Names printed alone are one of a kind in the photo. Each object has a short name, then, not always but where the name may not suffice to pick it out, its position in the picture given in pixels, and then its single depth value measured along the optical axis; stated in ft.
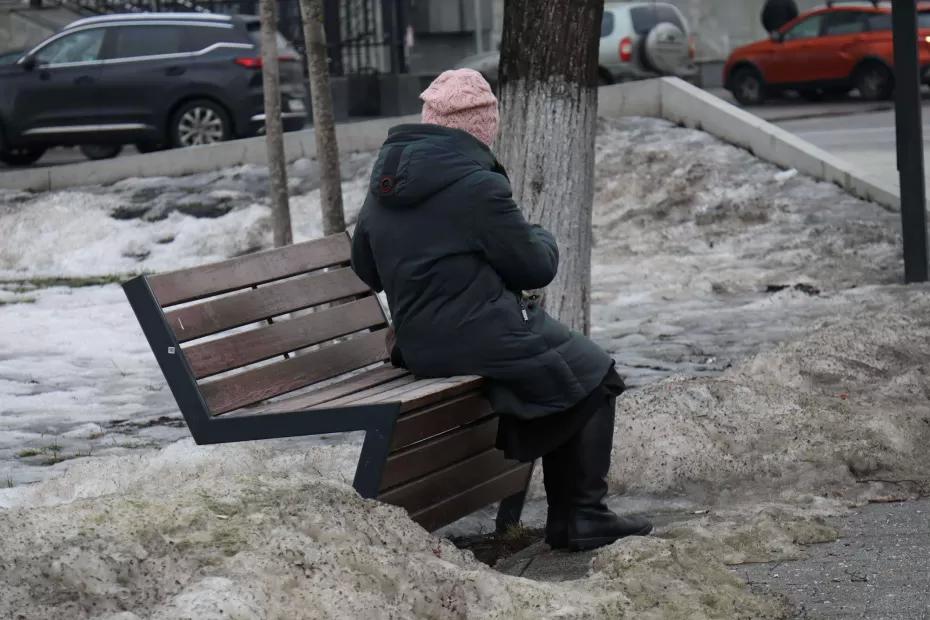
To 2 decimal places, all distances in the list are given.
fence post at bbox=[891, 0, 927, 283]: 60.75
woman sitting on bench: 29.04
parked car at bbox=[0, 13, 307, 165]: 114.01
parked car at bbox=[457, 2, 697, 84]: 153.89
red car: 156.76
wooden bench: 28.55
